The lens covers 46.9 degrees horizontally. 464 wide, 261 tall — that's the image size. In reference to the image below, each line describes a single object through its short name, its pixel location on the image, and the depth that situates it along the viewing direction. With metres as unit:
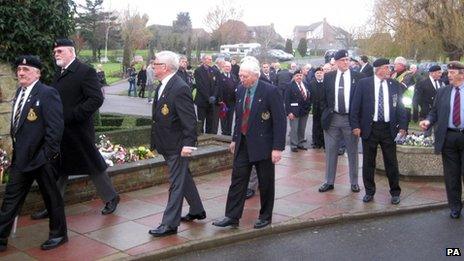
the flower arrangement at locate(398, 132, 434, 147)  8.58
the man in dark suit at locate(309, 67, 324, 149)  11.44
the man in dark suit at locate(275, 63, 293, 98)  14.97
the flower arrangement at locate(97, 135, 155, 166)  7.83
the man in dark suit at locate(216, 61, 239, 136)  11.79
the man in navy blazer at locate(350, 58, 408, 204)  7.00
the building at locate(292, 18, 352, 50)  56.31
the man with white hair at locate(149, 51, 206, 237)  5.58
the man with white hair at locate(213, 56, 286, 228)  5.86
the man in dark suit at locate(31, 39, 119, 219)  5.97
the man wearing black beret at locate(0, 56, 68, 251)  5.13
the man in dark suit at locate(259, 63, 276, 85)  16.22
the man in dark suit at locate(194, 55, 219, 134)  11.46
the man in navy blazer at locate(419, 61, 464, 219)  6.41
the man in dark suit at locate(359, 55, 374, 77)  11.47
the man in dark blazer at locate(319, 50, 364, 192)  7.66
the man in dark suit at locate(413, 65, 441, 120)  12.89
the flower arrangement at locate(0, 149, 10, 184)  6.58
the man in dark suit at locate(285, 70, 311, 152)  11.09
